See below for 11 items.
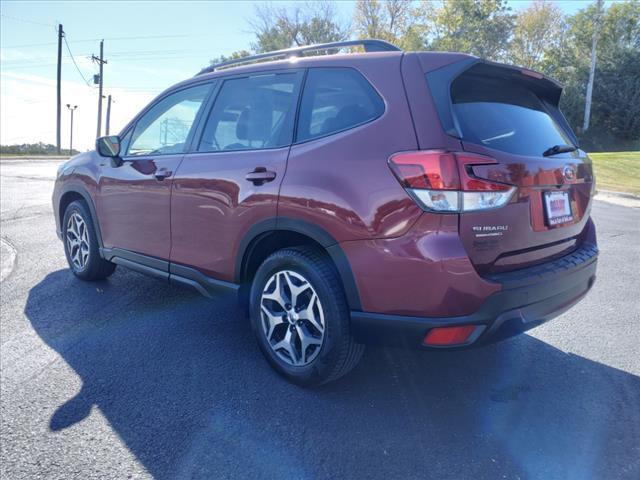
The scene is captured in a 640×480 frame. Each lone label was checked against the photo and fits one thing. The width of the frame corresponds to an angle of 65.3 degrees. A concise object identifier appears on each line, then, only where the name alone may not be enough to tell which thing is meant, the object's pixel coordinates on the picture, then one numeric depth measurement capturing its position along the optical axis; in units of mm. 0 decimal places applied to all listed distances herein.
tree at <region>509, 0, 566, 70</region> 47438
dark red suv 2336
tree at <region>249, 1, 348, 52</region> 38875
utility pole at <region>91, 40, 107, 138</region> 39031
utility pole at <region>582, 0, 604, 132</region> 35000
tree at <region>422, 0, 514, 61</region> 43531
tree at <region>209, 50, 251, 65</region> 47562
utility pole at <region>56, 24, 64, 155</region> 38938
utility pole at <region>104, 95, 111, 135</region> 40562
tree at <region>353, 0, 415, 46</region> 40719
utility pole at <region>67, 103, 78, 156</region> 50544
